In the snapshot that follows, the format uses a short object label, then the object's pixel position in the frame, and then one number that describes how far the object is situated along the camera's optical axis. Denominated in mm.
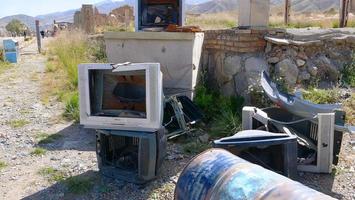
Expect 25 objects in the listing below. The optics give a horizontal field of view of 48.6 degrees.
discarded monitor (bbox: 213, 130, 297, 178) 2928
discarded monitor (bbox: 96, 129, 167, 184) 3311
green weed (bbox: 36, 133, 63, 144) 4809
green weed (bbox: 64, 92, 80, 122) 5676
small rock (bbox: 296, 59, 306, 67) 5407
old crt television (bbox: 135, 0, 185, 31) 6223
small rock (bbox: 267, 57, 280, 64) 5301
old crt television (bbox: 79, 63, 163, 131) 3283
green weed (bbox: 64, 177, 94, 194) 3486
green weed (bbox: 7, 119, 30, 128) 5437
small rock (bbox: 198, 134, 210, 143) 4405
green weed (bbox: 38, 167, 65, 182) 3738
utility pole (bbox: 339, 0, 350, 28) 8305
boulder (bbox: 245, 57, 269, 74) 5258
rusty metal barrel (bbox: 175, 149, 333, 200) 1909
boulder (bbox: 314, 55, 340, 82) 5562
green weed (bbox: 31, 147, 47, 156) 4398
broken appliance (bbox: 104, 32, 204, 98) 4828
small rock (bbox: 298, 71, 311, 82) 5414
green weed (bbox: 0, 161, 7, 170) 4074
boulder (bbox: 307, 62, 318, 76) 5477
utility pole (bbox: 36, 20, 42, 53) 15919
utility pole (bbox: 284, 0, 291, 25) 11403
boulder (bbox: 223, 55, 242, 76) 5387
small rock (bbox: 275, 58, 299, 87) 5268
